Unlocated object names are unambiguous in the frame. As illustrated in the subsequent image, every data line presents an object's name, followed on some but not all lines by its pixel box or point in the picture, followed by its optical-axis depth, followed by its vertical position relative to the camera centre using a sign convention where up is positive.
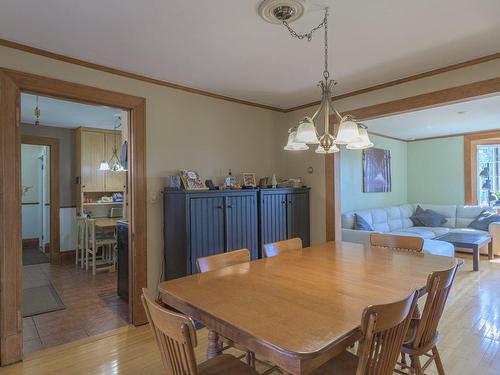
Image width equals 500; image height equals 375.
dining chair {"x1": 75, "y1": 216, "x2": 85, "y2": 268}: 5.18 -0.86
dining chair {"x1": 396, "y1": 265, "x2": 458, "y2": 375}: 1.57 -0.71
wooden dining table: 1.10 -0.52
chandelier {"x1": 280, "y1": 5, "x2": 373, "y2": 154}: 1.98 +0.35
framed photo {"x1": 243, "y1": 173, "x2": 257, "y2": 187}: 3.79 +0.08
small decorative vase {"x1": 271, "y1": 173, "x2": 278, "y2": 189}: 3.82 +0.05
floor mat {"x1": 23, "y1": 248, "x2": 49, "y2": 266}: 5.54 -1.25
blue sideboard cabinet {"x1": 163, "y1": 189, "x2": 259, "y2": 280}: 2.97 -0.37
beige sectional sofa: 4.84 -0.72
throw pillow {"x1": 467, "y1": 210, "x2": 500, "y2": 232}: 5.84 -0.67
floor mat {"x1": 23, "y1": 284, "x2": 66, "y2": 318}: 3.40 -1.27
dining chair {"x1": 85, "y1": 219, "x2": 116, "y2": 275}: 4.77 -0.88
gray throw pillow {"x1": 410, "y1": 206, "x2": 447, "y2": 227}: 6.39 -0.69
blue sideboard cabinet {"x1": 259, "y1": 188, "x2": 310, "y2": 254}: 3.56 -0.34
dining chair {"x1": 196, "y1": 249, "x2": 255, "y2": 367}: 2.01 -0.49
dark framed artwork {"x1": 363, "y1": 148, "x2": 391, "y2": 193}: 6.29 +0.30
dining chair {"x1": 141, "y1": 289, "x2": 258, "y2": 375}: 1.13 -0.59
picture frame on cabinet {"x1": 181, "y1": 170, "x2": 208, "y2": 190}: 3.22 +0.08
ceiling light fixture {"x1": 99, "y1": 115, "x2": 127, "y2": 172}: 5.56 +0.47
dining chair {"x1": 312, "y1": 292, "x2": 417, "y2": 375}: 1.15 -0.61
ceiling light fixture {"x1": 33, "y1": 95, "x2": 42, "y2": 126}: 4.21 +1.07
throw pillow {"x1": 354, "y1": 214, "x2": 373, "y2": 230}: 5.11 -0.62
